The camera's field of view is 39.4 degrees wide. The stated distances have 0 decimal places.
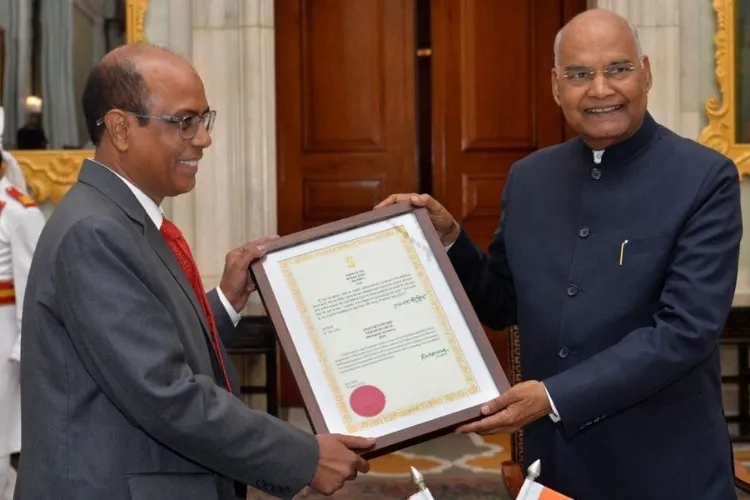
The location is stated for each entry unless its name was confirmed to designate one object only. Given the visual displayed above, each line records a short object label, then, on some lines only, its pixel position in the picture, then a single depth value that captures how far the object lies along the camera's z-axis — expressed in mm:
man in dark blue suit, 2146
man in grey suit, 1815
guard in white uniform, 4168
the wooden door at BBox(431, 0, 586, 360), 6250
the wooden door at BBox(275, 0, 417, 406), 6262
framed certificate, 2240
